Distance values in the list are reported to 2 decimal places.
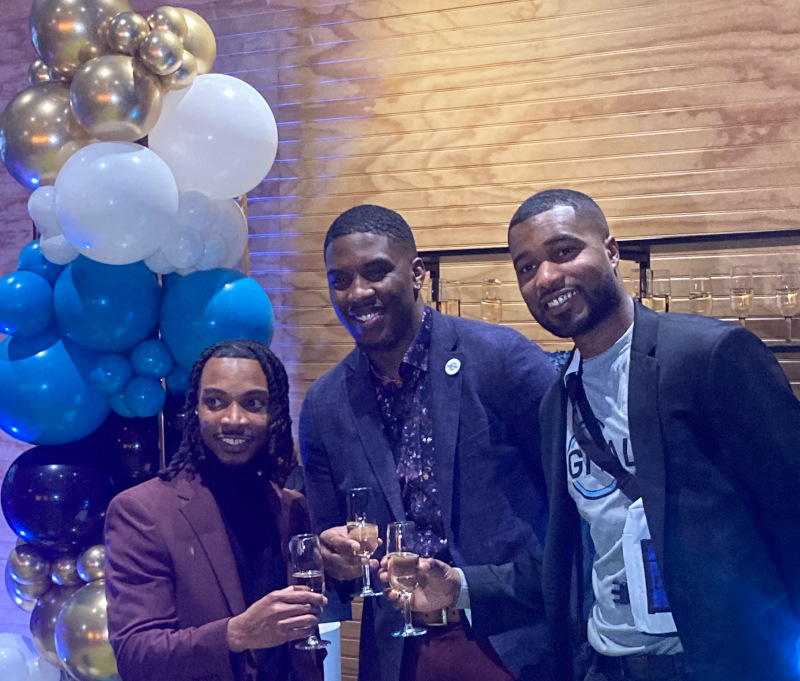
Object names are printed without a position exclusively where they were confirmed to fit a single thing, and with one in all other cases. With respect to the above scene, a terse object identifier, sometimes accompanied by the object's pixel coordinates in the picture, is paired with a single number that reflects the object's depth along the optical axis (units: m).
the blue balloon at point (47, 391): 2.88
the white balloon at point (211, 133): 2.99
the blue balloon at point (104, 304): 2.90
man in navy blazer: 2.35
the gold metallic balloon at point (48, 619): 3.11
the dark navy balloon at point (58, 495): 2.95
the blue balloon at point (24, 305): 2.89
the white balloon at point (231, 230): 3.12
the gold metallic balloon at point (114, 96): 2.78
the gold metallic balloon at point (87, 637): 2.90
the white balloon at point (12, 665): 3.33
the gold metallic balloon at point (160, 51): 2.83
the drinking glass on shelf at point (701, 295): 3.42
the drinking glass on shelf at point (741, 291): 3.36
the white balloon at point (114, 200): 2.75
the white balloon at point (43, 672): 3.38
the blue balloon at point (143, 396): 2.98
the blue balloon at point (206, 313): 2.98
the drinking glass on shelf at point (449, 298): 3.73
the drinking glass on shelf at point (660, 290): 3.39
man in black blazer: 1.82
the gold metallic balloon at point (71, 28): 2.96
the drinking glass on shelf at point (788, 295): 3.30
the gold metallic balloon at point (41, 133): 2.97
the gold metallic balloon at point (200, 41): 3.06
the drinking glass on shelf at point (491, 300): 3.76
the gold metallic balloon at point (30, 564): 3.11
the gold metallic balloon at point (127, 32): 2.87
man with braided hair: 2.14
